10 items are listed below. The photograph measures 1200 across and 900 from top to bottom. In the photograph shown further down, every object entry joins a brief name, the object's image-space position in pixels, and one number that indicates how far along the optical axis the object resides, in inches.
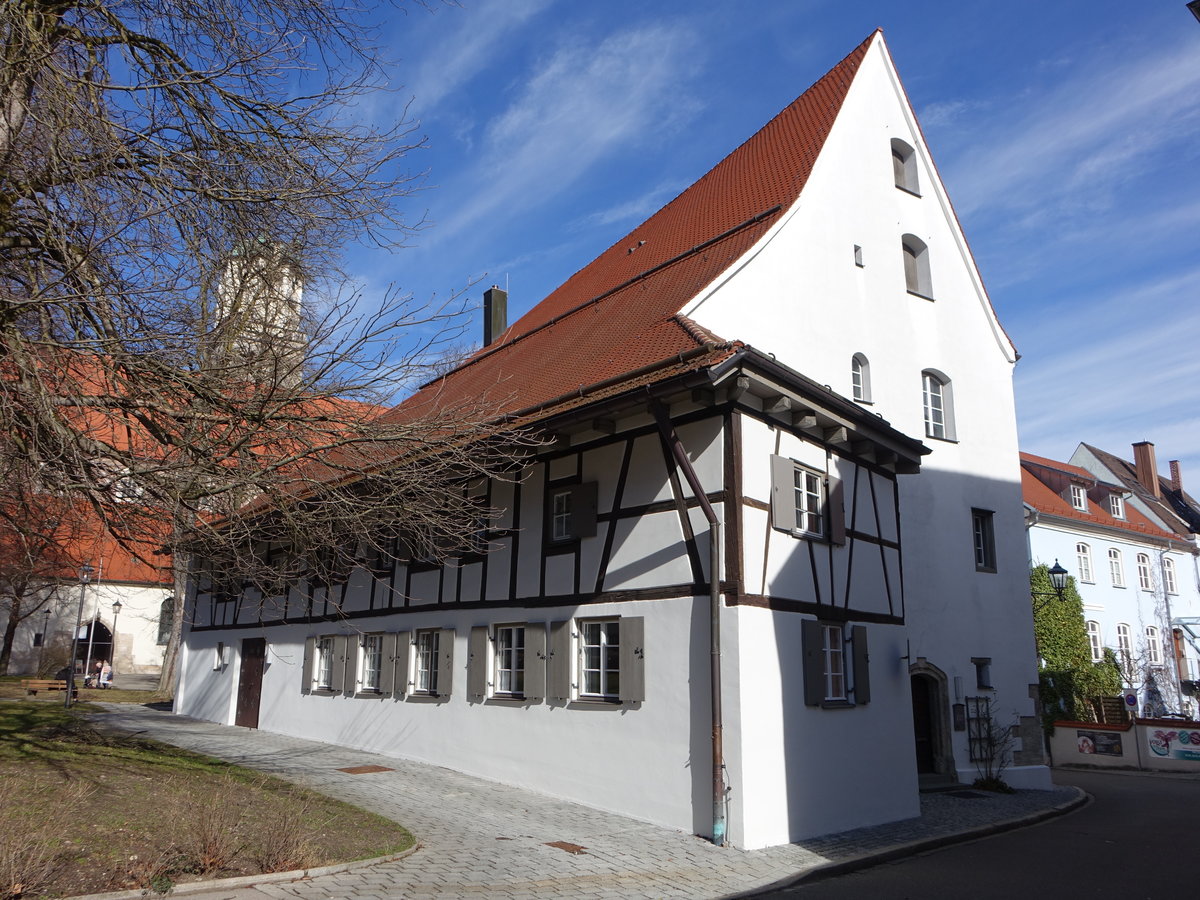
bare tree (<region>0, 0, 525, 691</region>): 281.7
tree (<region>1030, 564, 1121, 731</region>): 917.2
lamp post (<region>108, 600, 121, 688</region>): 1555.0
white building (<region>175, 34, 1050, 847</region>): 402.0
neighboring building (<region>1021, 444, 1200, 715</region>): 1071.0
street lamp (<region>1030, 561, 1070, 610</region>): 753.6
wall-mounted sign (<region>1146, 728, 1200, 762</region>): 793.6
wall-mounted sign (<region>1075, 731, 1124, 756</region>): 844.0
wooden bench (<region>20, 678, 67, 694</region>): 1045.8
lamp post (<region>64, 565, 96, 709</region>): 867.3
